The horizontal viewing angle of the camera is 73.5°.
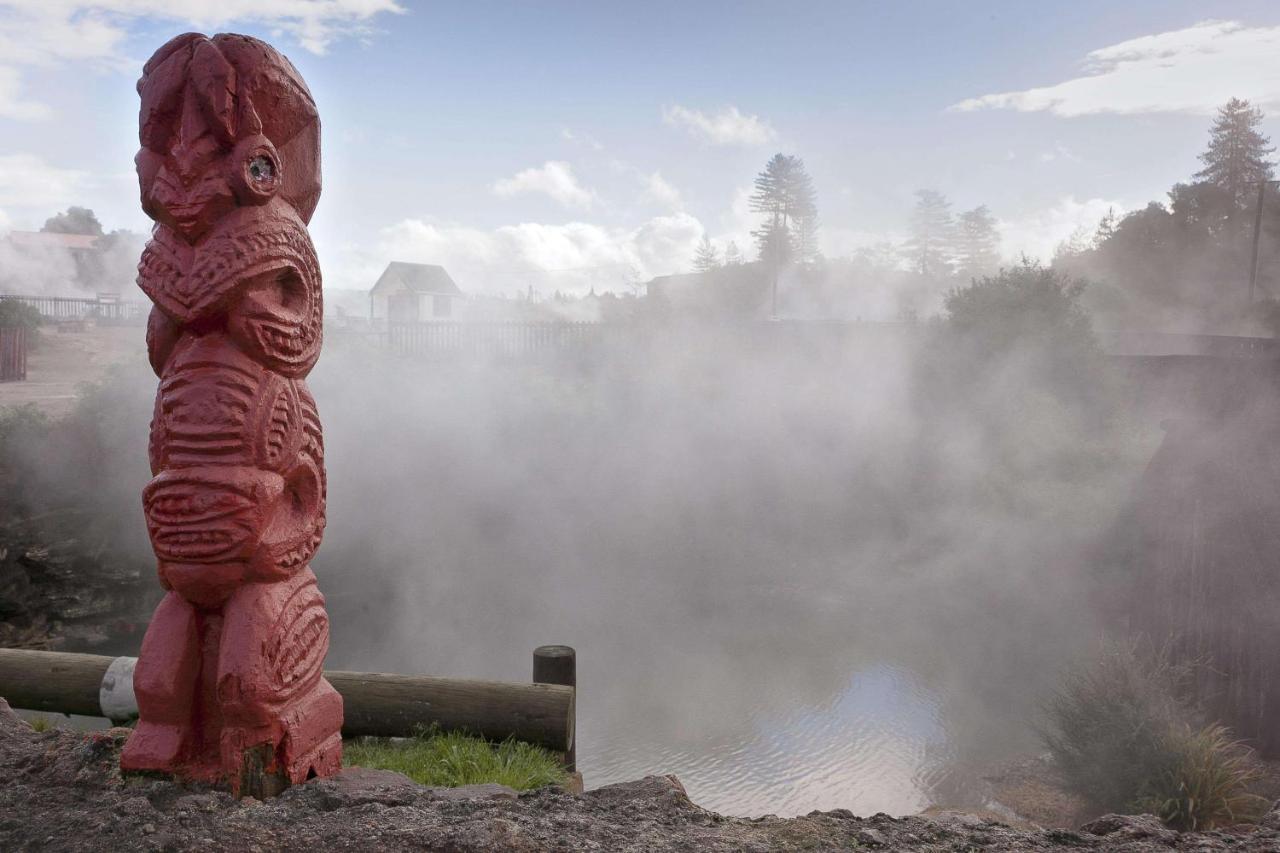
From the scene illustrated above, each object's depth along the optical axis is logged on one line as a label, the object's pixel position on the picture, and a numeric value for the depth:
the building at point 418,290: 28.98
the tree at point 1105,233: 27.75
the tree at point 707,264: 29.67
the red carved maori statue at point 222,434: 2.54
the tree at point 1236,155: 25.55
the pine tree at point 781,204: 31.08
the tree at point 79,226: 32.62
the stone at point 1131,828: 2.75
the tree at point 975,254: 33.81
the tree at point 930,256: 34.72
